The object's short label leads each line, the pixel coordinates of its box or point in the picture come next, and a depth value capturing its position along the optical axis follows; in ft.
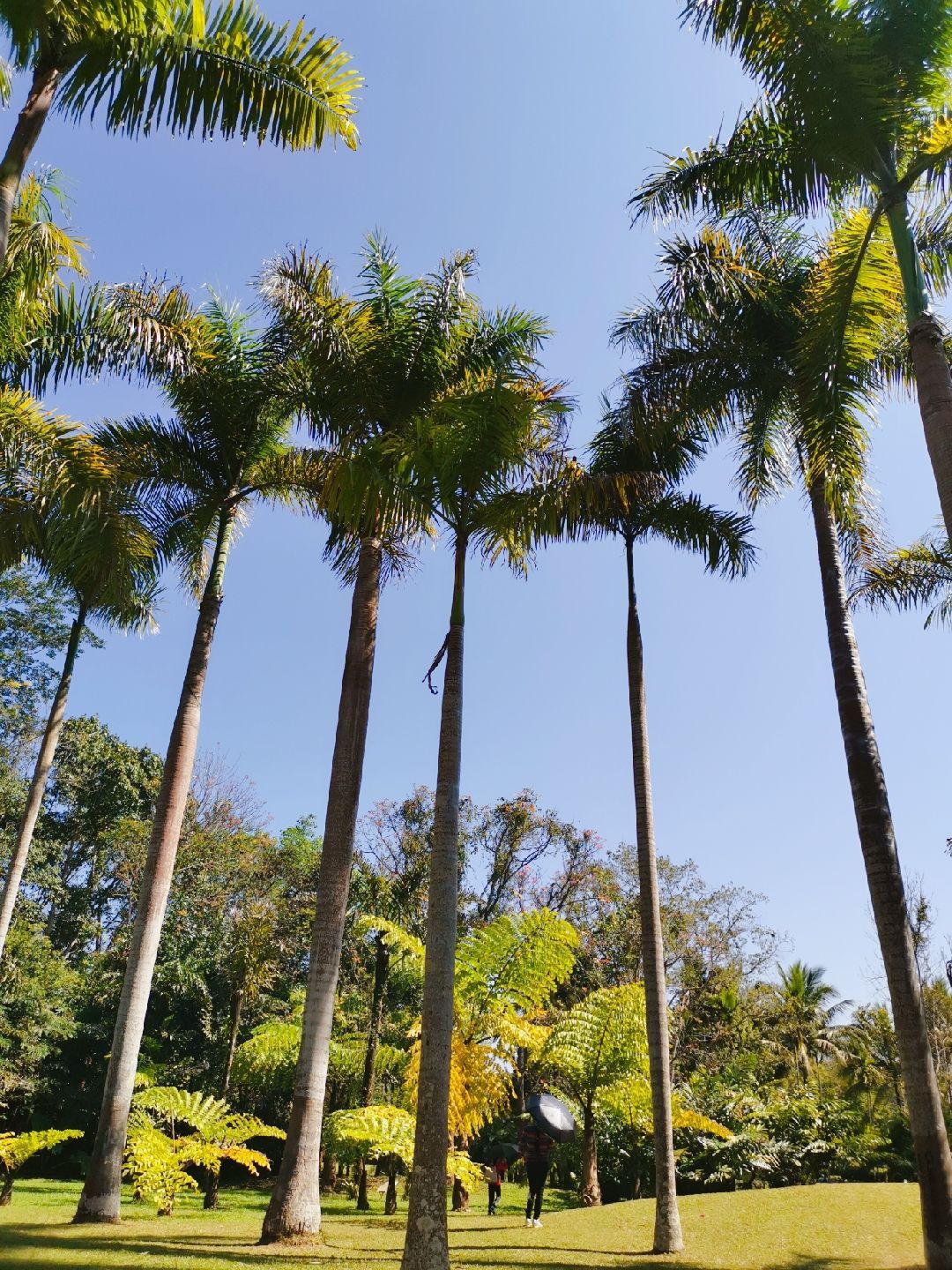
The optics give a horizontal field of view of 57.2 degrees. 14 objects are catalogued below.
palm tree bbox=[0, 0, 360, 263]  21.15
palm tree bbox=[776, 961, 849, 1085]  106.01
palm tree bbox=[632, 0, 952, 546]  25.48
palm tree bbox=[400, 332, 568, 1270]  24.31
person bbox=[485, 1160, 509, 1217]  51.93
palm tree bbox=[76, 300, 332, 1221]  42.75
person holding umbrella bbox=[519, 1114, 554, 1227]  43.73
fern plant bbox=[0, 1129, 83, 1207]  42.93
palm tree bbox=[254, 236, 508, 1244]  40.27
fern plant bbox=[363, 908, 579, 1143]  50.03
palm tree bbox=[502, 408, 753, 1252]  36.22
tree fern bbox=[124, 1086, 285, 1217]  39.11
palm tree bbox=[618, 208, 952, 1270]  28.63
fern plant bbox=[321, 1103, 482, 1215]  40.65
